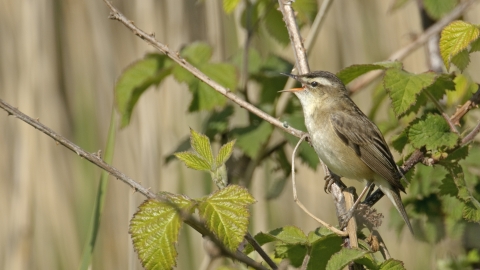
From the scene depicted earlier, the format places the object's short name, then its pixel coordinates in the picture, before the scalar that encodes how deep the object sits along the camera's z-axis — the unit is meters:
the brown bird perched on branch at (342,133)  5.57
